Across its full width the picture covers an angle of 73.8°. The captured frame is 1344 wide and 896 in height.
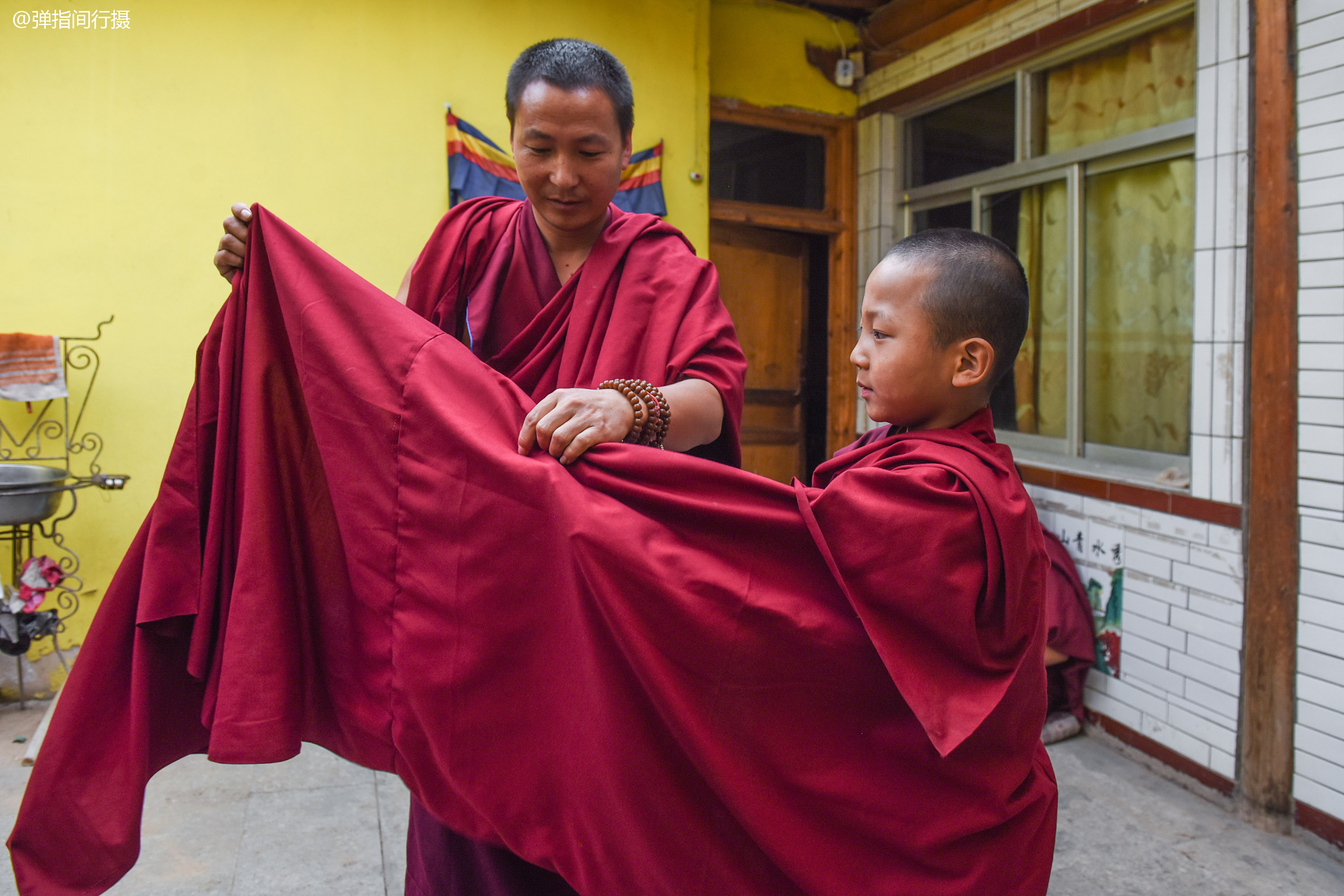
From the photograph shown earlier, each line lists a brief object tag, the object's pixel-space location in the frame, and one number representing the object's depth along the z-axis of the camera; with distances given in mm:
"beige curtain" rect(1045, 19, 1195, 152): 3305
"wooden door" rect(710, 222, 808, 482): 5152
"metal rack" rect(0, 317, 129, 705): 3562
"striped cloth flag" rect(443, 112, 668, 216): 4031
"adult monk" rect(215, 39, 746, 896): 1444
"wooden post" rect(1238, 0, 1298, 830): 2676
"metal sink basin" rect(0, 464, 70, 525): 3174
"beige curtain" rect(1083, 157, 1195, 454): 3352
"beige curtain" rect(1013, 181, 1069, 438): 3965
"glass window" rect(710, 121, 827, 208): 4973
